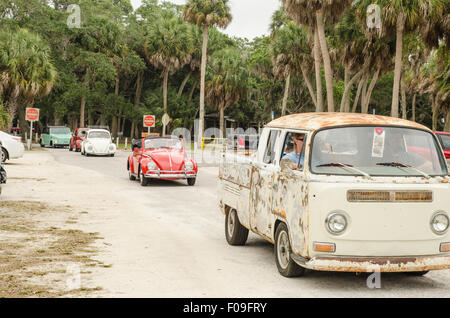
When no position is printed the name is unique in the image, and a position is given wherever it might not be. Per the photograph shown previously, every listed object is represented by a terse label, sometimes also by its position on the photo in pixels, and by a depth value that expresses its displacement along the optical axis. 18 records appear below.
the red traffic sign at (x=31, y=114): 41.41
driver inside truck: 7.37
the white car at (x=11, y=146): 26.06
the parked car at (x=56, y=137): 46.10
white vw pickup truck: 6.60
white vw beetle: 33.97
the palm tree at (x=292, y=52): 41.25
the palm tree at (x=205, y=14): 48.78
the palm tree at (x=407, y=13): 24.75
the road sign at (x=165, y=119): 40.32
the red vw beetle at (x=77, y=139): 39.48
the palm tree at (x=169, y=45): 55.12
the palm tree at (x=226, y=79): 57.09
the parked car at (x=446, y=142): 24.47
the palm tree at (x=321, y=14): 28.06
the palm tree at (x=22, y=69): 40.50
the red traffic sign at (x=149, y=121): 45.23
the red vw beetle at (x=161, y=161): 18.52
